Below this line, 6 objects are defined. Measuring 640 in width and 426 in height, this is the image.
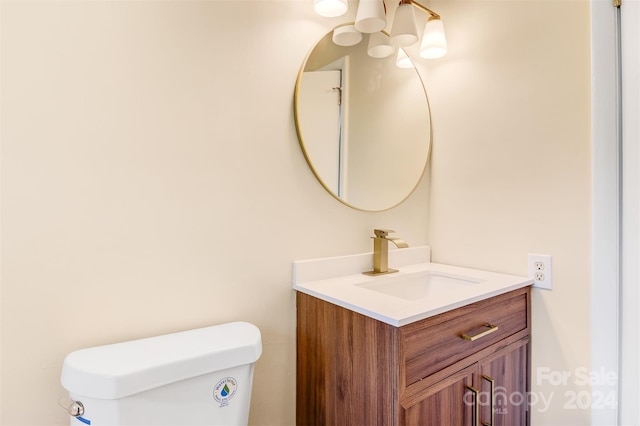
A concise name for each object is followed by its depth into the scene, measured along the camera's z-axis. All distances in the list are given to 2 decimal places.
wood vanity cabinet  0.84
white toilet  0.70
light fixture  1.17
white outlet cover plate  1.20
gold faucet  1.29
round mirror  1.21
